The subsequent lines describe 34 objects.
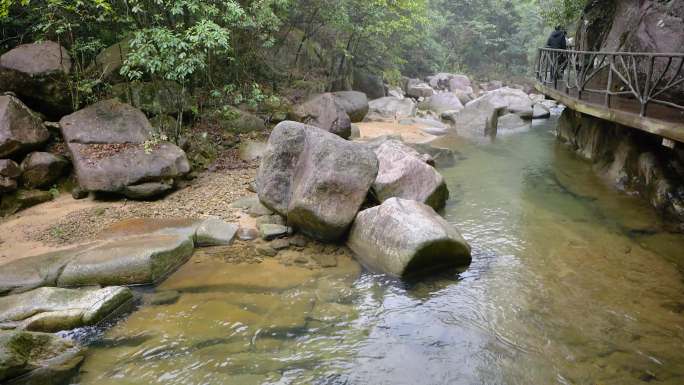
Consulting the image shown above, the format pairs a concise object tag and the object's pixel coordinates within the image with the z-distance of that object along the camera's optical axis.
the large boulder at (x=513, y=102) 19.31
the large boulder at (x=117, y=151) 8.11
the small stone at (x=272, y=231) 7.28
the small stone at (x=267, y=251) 6.91
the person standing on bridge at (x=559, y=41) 14.20
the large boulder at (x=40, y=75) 8.92
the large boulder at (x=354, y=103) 16.11
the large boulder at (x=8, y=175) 7.77
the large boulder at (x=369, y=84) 20.45
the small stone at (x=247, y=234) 7.30
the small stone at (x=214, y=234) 7.10
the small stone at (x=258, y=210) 8.02
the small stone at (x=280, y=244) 7.06
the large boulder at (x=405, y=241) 6.11
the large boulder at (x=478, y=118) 16.89
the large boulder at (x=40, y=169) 8.27
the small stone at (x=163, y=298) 5.68
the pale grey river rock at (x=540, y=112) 20.47
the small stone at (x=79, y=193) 8.36
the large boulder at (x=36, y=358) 4.17
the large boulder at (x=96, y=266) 5.92
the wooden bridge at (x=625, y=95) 6.96
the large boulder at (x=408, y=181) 8.13
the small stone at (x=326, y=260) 6.64
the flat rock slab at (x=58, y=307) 5.05
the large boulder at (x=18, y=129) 8.06
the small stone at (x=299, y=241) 7.16
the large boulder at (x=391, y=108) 18.34
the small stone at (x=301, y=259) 6.70
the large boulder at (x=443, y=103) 21.47
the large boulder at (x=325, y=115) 12.59
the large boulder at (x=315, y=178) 6.91
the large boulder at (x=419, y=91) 24.56
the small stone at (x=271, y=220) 7.63
